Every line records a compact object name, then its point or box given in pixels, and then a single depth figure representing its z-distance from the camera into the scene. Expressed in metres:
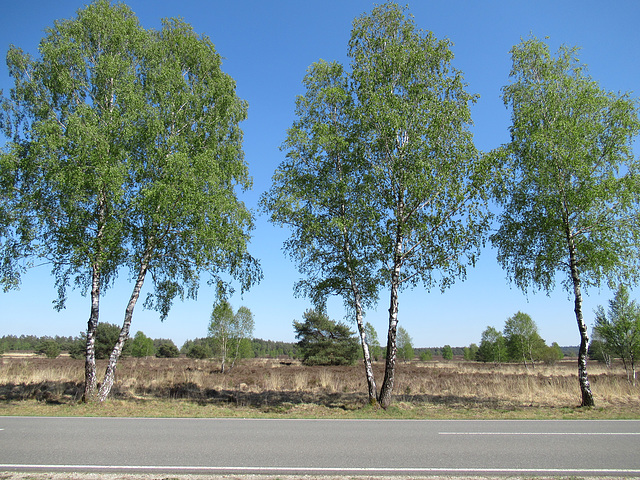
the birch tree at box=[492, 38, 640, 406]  15.47
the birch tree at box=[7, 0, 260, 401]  14.29
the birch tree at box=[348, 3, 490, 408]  14.88
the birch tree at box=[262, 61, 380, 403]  15.52
